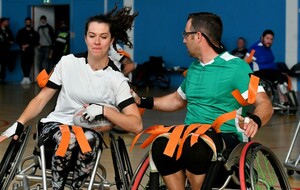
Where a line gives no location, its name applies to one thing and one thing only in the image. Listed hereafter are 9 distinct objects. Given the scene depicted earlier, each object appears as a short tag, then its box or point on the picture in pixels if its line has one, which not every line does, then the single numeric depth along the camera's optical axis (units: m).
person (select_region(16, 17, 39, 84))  22.83
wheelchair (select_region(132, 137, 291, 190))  4.27
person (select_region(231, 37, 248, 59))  18.94
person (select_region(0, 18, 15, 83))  23.12
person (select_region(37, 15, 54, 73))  23.30
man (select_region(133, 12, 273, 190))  4.57
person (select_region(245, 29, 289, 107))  14.44
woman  4.95
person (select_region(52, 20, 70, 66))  22.48
